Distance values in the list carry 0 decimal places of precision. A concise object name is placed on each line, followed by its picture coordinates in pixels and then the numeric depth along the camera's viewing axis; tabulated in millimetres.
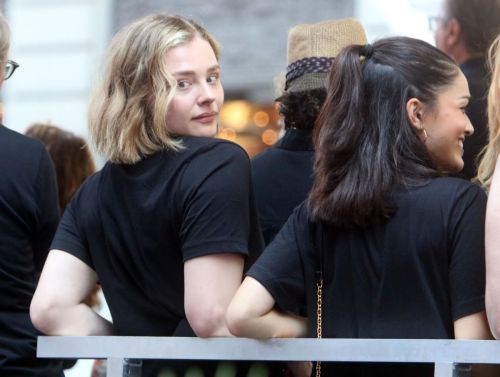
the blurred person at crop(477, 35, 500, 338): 5648
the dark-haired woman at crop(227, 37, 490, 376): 5934
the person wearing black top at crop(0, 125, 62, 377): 7699
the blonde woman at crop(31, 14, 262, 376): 6512
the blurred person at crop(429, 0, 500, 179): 9047
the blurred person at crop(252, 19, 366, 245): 7715
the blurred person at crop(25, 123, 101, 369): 10156
